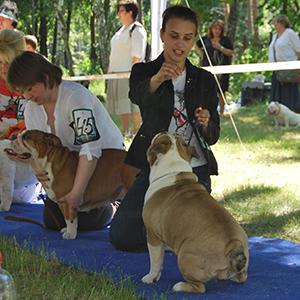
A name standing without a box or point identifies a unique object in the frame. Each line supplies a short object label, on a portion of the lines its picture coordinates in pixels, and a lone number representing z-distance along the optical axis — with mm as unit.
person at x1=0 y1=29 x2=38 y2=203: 5211
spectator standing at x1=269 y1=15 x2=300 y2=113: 11734
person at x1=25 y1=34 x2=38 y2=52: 6918
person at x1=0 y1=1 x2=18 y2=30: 7592
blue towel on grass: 3291
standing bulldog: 4320
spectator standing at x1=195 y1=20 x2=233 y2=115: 12758
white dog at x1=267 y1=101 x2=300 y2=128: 11312
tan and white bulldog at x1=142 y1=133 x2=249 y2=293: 3078
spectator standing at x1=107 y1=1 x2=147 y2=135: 8727
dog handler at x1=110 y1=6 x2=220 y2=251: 3787
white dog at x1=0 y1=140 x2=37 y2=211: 5305
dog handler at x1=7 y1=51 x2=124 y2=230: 4184
